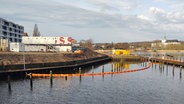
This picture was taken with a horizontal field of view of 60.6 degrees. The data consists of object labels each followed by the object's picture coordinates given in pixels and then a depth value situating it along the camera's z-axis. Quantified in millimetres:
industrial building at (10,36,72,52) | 65325
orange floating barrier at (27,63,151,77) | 40578
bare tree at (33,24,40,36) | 114829
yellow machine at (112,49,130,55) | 95721
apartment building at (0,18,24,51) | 78153
